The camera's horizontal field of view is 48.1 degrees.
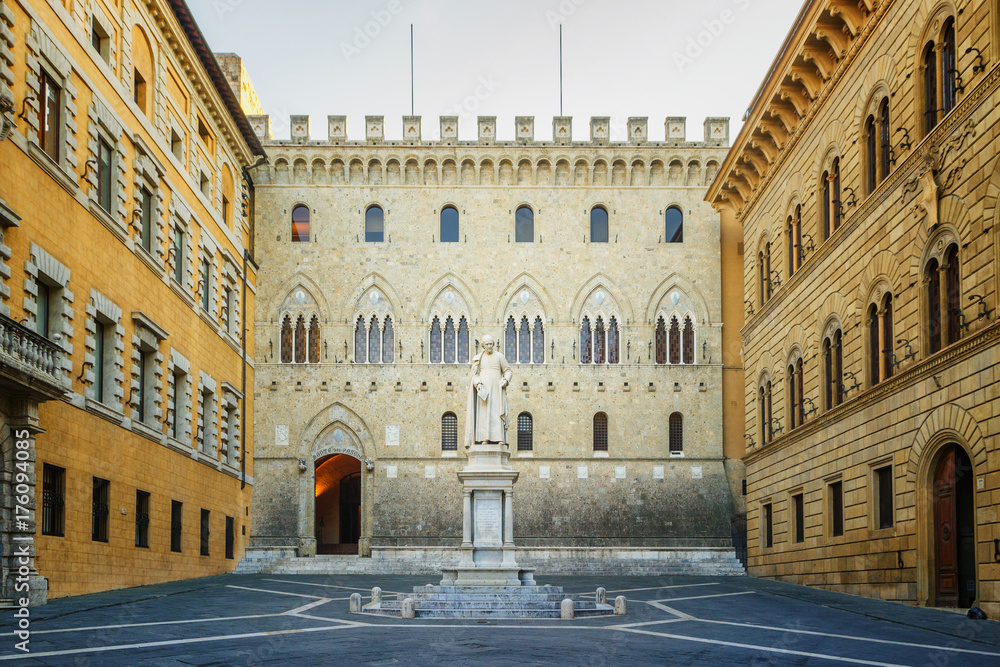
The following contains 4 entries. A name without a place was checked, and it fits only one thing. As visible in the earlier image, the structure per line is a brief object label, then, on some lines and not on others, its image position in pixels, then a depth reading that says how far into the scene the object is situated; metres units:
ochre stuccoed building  20.05
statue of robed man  21.34
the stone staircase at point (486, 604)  18.44
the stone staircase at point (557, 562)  36.22
